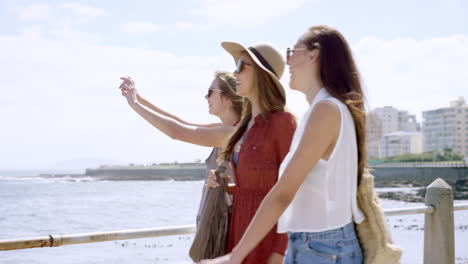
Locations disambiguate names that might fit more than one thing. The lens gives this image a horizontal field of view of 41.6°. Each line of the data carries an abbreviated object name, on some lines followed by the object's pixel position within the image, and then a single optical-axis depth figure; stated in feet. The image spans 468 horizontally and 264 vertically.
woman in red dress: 6.71
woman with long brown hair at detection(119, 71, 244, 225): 7.02
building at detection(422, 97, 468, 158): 420.36
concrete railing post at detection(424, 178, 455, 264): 14.19
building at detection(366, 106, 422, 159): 482.73
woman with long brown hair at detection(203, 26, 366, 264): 4.96
